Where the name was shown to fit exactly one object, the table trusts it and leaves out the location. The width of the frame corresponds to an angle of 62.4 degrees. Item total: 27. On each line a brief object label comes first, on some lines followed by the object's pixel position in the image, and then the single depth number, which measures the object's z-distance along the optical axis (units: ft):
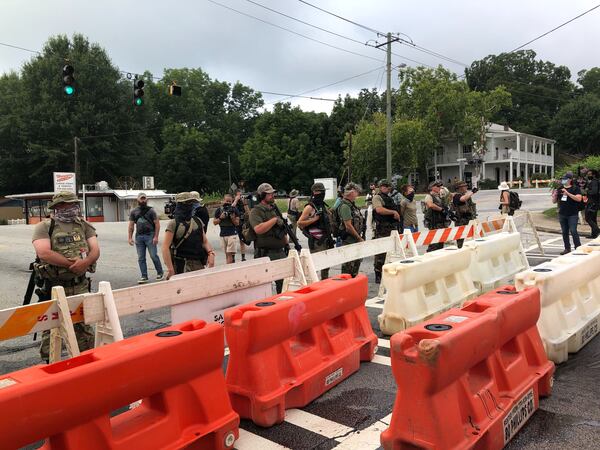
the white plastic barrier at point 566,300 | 14.97
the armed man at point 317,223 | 24.97
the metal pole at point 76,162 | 141.90
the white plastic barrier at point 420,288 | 17.94
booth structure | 138.41
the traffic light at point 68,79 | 52.37
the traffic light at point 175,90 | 58.83
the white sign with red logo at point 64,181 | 106.20
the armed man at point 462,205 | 35.83
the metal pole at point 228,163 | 217.11
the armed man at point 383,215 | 29.27
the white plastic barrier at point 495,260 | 23.38
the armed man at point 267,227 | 21.35
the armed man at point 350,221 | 26.12
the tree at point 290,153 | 204.33
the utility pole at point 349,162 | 151.06
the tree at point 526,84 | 282.77
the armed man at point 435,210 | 35.24
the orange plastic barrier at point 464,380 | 9.25
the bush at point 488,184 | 197.36
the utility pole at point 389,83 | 98.22
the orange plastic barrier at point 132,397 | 7.79
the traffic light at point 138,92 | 57.82
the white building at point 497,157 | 211.82
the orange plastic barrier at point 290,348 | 12.00
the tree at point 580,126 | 248.32
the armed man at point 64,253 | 15.03
